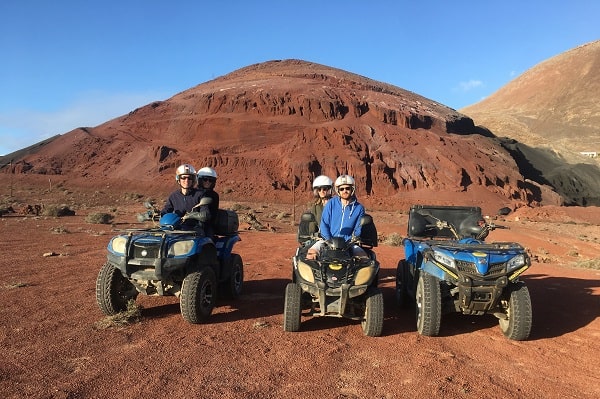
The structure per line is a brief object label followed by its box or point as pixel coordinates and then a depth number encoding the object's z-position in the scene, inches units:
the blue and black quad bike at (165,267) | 229.8
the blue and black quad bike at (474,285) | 220.5
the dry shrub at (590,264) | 565.6
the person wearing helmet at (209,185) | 278.7
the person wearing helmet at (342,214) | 250.8
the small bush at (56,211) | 973.8
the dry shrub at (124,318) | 234.4
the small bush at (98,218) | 870.4
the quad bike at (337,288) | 218.4
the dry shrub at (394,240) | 721.6
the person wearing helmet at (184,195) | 271.3
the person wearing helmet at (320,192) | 315.3
